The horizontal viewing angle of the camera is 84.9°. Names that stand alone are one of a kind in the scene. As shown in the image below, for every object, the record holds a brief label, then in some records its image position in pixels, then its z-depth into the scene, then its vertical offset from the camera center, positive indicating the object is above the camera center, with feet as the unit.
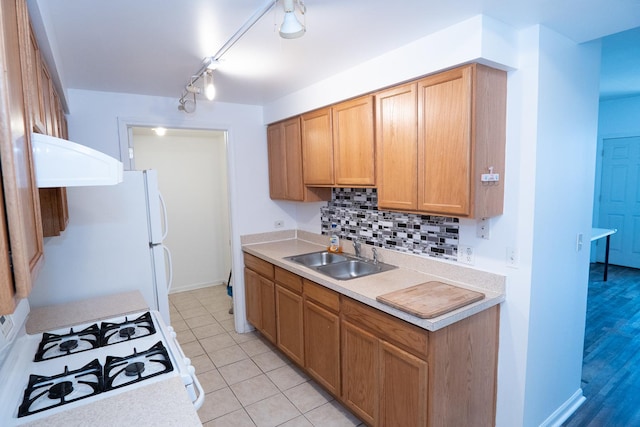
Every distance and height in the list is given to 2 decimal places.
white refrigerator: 7.08 -1.29
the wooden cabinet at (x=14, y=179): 1.96 +0.07
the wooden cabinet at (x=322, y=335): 7.60 -3.50
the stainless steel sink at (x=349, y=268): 8.83 -2.22
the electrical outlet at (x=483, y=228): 6.63 -0.94
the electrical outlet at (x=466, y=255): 6.91 -1.50
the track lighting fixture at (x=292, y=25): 4.19 +1.89
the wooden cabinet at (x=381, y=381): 5.74 -3.61
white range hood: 2.92 +0.22
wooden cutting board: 5.61 -2.04
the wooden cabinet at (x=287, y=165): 10.34 +0.57
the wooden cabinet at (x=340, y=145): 7.86 +0.94
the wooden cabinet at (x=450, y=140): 5.82 +0.71
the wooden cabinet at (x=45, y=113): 2.98 +0.92
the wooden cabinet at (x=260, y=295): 10.23 -3.44
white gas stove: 3.83 -2.29
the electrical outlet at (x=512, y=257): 6.25 -1.41
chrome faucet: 9.47 -1.78
